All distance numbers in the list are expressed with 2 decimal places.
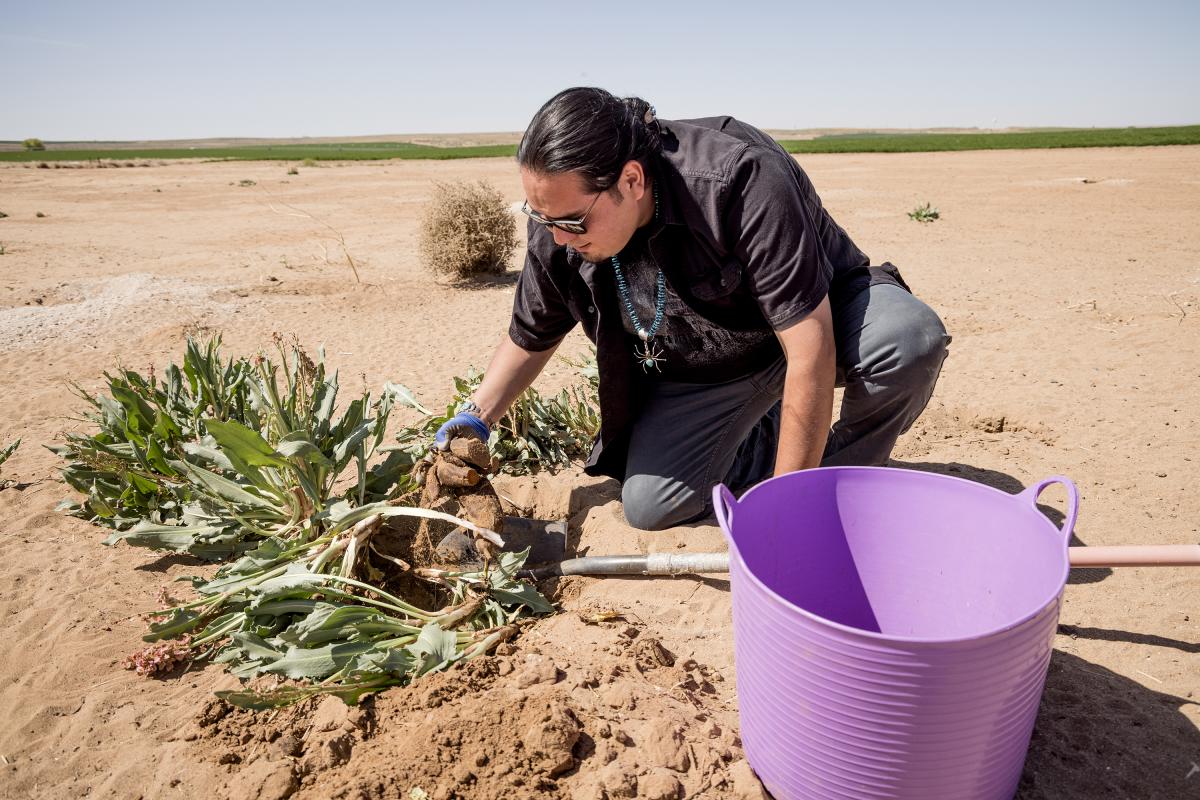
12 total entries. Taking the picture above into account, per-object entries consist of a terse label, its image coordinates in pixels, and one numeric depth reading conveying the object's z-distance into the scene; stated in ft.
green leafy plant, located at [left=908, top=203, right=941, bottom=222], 30.91
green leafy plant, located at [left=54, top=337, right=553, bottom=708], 6.08
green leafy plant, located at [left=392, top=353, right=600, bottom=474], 10.20
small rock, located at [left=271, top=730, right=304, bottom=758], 5.38
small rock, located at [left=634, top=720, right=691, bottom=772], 4.98
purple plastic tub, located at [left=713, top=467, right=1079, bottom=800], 3.83
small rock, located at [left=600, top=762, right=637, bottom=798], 4.76
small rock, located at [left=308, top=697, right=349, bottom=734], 5.56
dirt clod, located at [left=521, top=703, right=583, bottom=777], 4.87
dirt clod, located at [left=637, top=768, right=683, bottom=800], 4.73
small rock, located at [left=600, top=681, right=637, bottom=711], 5.49
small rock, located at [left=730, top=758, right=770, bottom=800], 4.88
